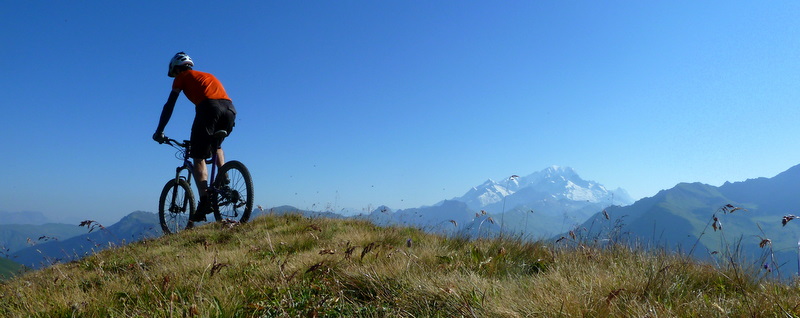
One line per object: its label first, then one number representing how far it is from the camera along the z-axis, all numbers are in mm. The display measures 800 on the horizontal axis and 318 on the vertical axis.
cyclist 6328
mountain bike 6453
